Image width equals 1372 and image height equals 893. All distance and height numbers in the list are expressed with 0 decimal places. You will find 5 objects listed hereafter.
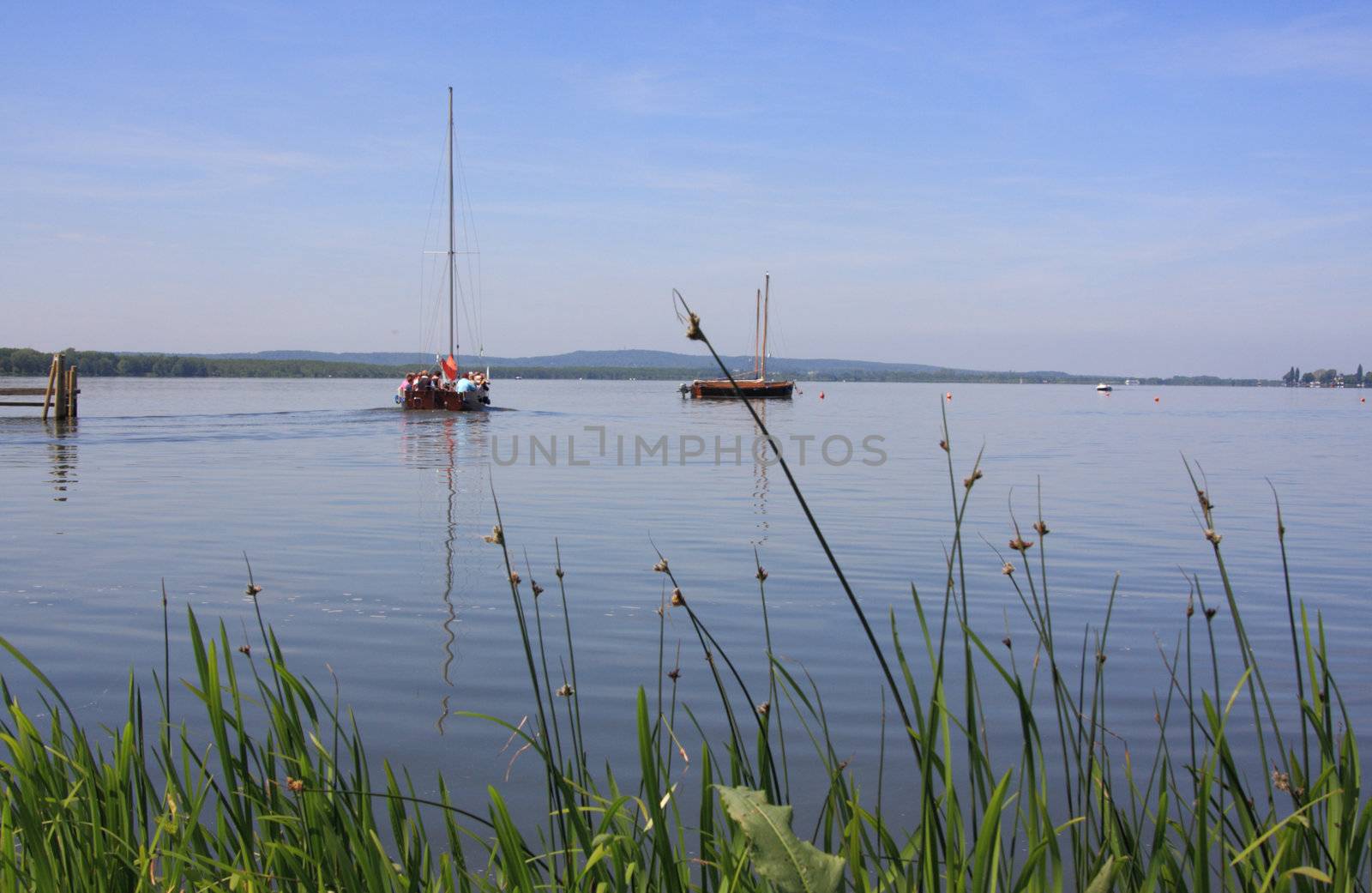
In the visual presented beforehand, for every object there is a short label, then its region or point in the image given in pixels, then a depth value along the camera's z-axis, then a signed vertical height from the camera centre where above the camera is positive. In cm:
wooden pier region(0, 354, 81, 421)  4009 -68
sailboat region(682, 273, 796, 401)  7981 -14
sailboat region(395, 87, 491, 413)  5228 -50
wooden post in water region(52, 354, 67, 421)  4009 -73
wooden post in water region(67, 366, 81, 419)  4134 -79
